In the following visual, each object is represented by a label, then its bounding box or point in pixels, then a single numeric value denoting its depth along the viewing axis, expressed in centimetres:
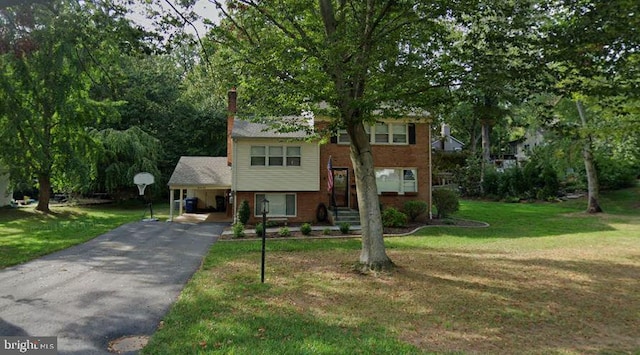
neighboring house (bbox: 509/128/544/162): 4669
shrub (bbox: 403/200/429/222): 1880
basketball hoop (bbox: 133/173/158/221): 2352
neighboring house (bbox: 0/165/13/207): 2736
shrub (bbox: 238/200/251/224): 1861
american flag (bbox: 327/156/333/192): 1838
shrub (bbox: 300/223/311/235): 1580
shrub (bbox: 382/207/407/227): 1761
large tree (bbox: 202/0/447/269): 841
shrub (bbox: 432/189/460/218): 1980
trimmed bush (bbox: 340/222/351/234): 1619
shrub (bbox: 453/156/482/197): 3472
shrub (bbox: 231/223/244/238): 1534
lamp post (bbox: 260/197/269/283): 798
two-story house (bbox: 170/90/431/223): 1927
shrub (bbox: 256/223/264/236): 1571
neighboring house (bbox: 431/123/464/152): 3862
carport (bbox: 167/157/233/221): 2189
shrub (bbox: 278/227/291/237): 1553
